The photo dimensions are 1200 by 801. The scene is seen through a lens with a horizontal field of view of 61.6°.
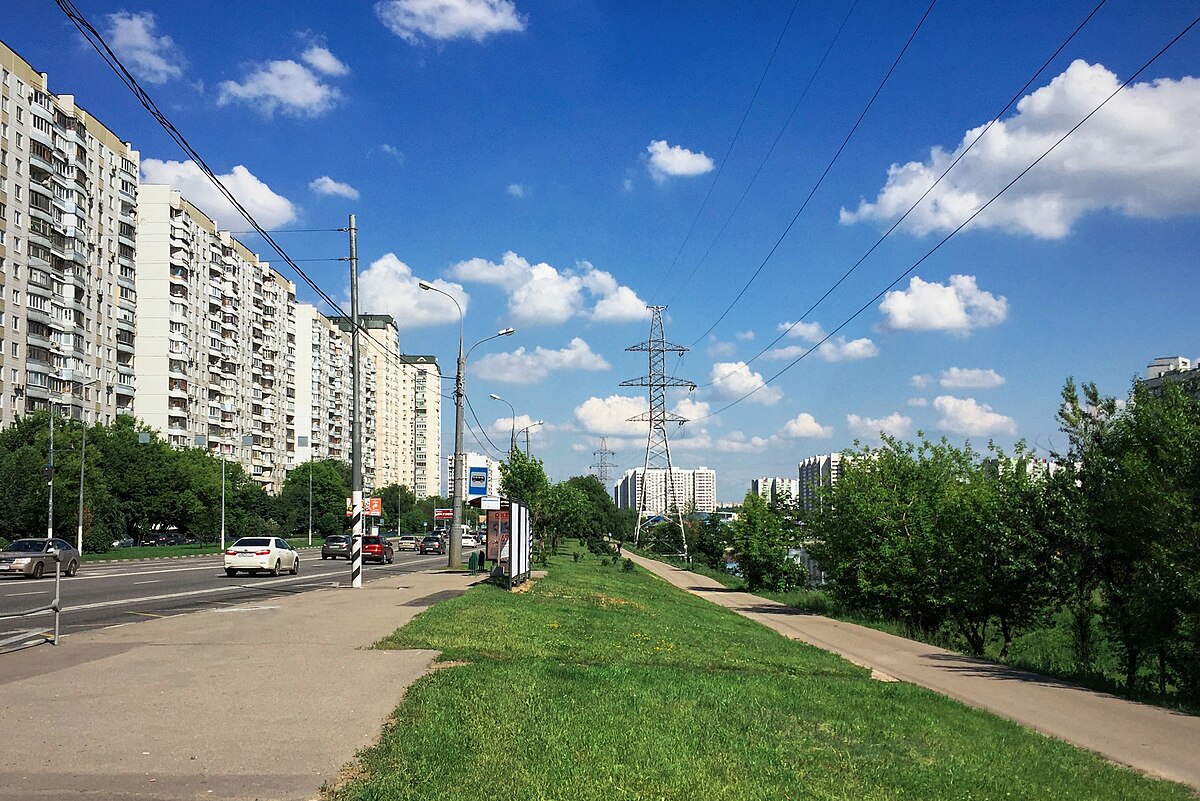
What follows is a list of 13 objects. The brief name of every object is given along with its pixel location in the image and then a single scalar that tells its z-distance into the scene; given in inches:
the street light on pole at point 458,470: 1445.6
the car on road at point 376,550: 2183.8
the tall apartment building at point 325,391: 5315.0
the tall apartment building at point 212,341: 3816.4
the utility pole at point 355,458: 1089.4
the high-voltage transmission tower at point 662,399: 2800.2
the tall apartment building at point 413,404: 7534.5
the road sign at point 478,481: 1731.1
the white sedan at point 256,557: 1510.8
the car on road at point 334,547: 2460.6
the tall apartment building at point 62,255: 2787.9
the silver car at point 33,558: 1424.7
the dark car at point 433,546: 3208.7
